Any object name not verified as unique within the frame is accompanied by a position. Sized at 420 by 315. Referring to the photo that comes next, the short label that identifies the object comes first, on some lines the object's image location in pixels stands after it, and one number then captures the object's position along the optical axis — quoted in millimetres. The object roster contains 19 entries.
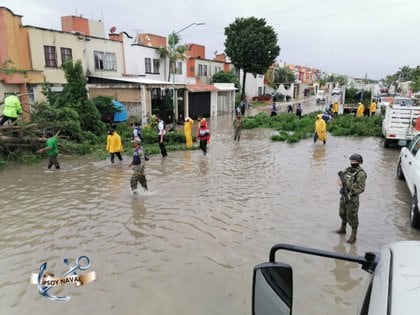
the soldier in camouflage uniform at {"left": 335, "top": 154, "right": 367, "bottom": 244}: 6453
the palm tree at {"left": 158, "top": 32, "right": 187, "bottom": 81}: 33125
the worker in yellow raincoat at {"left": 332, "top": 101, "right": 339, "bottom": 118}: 28089
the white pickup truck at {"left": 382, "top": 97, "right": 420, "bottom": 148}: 15336
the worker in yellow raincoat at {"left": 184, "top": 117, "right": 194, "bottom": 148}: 16359
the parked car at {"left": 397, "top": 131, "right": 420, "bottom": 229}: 7198
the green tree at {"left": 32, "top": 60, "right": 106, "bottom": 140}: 15477
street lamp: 22872
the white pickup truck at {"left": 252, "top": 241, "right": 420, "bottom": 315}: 1591
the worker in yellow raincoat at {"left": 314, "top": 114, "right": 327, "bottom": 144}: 17781
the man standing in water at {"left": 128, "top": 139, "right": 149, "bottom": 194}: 9250
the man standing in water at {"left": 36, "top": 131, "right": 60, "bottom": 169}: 11867
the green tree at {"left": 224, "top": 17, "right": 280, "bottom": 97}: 44531
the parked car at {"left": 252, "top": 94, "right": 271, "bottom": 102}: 55500
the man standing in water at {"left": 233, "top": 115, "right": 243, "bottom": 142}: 18745
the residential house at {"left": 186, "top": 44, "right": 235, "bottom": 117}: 31659
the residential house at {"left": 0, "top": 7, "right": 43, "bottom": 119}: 19188
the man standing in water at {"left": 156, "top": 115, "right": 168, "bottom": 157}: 14586
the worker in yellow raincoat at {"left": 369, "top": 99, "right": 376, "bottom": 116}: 26906
